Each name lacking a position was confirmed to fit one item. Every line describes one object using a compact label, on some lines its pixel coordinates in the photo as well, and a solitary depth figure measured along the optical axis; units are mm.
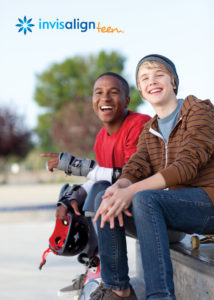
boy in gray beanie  1788
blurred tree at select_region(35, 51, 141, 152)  35031
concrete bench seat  2014
